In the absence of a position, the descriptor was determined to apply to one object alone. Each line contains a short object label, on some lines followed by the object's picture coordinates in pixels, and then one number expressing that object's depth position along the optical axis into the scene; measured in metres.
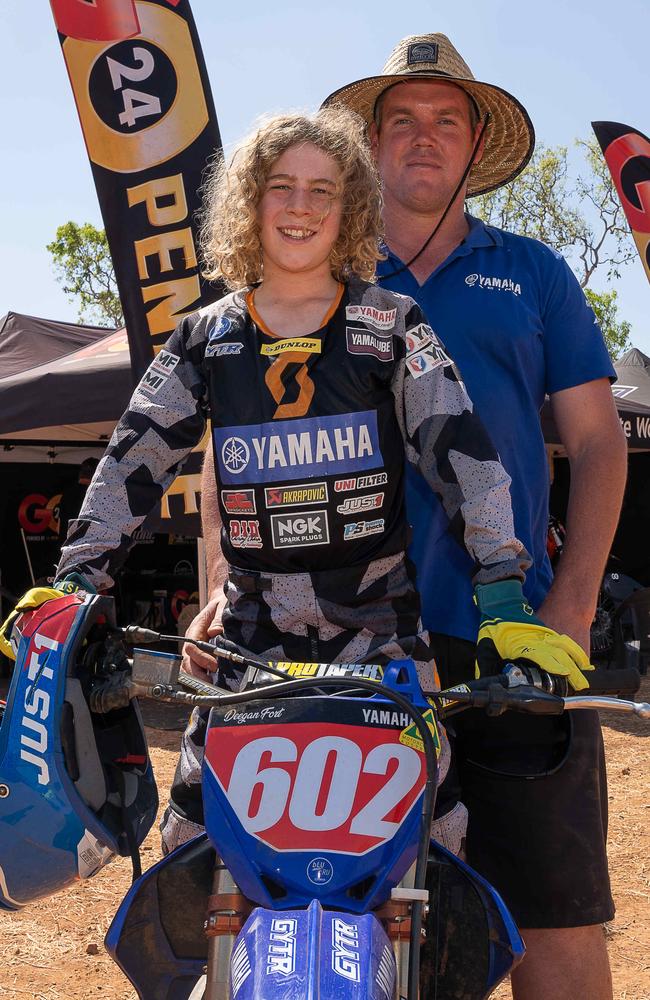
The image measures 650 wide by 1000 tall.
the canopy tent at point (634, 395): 10.04
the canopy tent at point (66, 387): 7.54
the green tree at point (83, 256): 32.84
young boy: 1.87
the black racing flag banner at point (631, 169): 9.12
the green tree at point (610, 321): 31.87
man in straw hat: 2.30
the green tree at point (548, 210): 30.03
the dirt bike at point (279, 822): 1.31
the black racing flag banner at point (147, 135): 5.64
